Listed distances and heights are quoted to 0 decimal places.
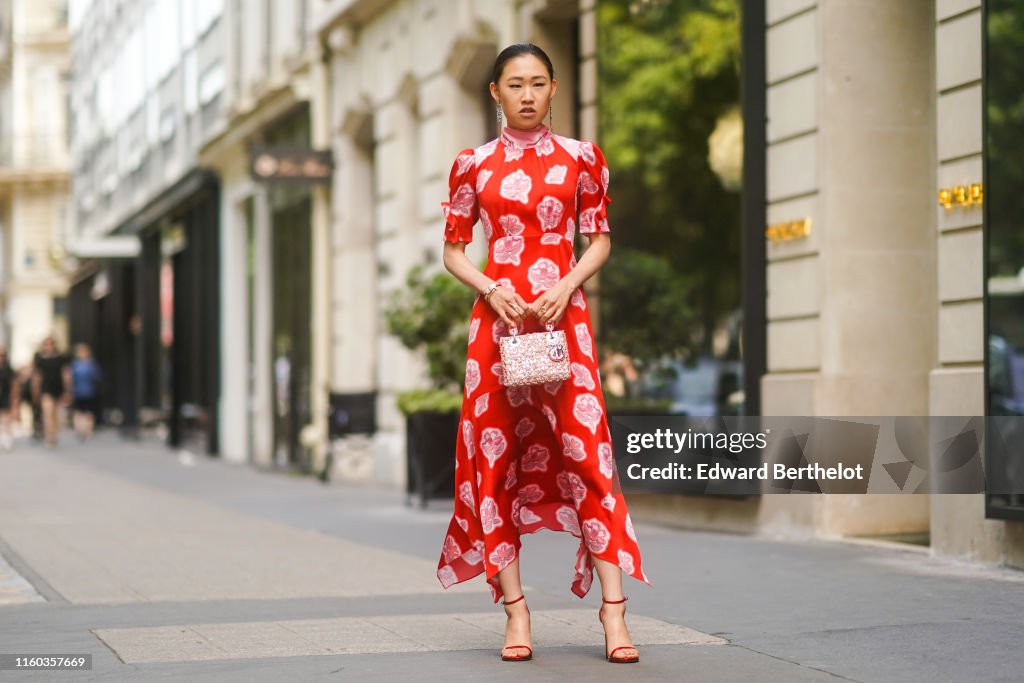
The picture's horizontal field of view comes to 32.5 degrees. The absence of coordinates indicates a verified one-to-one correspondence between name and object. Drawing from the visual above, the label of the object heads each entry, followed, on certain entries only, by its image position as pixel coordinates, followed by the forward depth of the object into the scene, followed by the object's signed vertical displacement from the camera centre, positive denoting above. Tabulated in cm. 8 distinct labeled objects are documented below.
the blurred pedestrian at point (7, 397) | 2953 -42
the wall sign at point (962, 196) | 904 +90
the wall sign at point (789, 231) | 1066 +86
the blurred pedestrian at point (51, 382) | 2981 -16
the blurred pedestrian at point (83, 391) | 3347 -35
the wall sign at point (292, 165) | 1983 +238
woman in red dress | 598 +1
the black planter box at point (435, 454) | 1410 -67
